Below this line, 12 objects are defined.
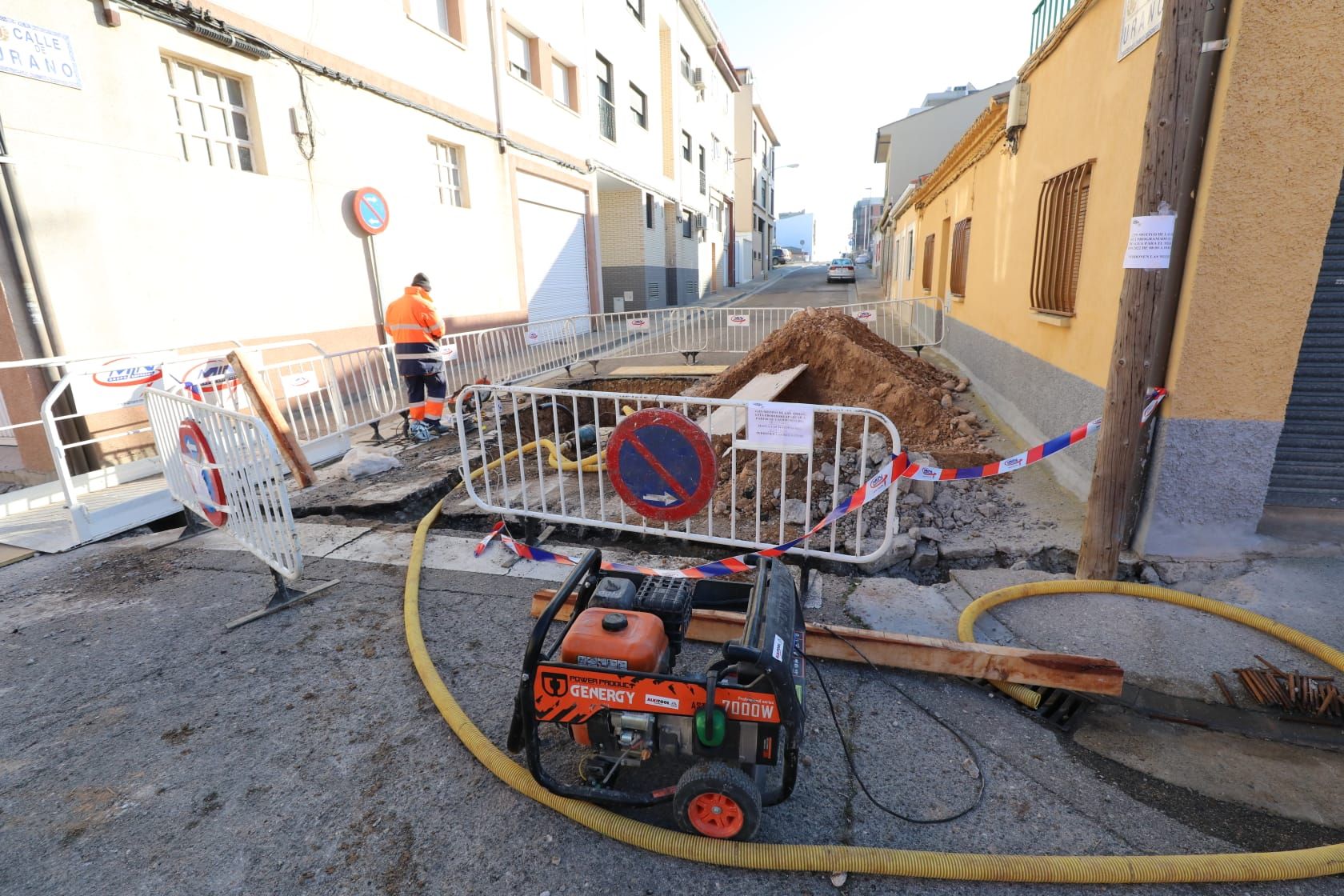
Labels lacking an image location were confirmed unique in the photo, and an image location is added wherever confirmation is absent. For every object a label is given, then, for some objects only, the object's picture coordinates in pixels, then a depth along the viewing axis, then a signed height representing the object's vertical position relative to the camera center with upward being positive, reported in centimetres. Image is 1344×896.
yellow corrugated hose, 197 -181
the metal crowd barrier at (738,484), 414 -157
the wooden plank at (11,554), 452 -173
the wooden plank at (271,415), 581 -101
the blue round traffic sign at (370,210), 935 +130
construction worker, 755 -63
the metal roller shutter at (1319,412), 378 -86
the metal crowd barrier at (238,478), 362 -103
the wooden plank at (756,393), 616 -113
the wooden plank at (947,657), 274 -169
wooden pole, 325 -23
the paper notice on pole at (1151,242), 333 +18
